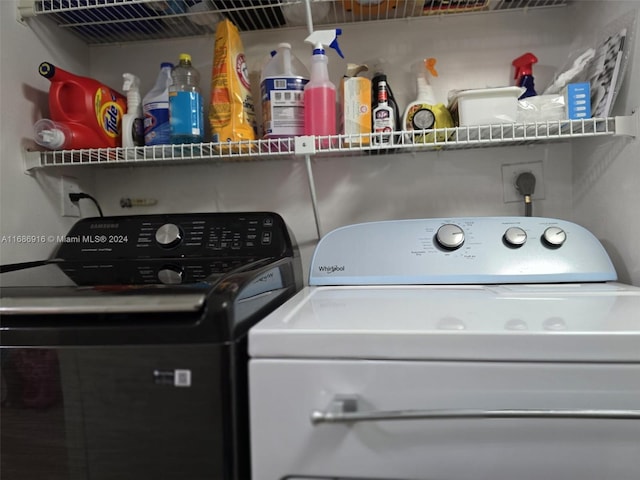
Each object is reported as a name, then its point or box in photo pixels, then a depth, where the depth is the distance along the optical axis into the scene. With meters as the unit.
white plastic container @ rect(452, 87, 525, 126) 1.04
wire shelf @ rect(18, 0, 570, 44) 1.21
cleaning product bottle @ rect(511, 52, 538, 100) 1.20
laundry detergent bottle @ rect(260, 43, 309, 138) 1.12
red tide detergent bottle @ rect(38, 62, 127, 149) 1.14
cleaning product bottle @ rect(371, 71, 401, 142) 1.14
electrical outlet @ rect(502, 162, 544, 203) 1.29
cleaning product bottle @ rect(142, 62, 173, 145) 1.20
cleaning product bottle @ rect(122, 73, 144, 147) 1.24
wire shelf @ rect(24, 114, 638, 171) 1.00
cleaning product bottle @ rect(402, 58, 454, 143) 1.10
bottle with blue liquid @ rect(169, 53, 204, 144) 1.14
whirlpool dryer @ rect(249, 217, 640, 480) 0.57
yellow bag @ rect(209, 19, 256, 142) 1.14
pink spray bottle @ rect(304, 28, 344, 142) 1.09
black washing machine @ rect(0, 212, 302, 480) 0.61
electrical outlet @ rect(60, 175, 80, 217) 1.29
